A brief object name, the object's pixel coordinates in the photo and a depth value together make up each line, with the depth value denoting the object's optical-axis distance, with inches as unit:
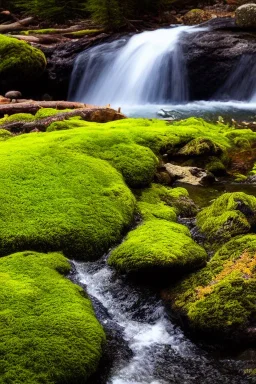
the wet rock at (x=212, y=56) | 623.6
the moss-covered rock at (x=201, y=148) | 323.6
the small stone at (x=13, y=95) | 563.4
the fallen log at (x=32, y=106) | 427.2
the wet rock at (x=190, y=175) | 293.3
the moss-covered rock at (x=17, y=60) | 642.2
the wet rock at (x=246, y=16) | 658.8
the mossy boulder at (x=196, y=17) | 816.9
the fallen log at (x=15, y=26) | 847.1
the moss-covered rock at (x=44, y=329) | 128.2
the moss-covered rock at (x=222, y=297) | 149.2
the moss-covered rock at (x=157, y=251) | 173.4
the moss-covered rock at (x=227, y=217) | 207.2
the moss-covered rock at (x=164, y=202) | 231.4
